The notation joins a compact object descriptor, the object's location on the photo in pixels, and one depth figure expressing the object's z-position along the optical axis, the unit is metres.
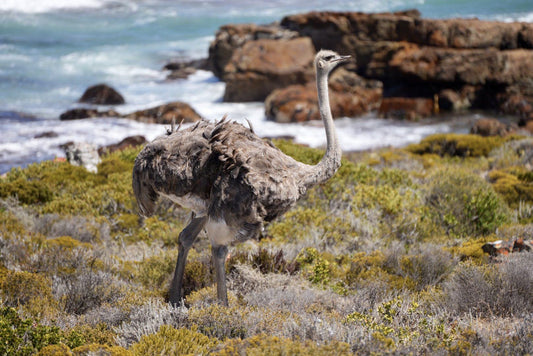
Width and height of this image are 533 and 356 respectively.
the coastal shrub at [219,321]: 8.84
